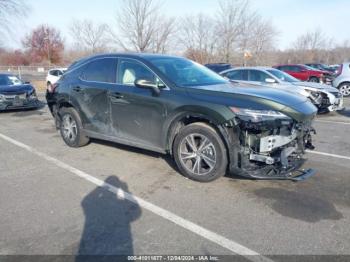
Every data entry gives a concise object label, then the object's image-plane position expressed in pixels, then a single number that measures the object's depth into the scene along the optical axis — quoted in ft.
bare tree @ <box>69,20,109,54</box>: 126.32
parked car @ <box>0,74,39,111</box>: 36.37
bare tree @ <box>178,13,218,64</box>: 129.01
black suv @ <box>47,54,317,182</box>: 13.07
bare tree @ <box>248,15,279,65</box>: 124.77
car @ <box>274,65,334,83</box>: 68.23
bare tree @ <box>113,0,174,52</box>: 86.58
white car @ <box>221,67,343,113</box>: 32.90
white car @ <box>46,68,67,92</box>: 73.41
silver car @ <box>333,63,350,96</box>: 47.65
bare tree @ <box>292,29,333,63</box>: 194.56
